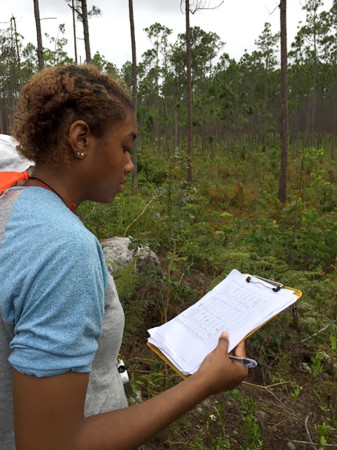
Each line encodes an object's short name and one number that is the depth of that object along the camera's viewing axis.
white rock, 3.55
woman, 0.60
